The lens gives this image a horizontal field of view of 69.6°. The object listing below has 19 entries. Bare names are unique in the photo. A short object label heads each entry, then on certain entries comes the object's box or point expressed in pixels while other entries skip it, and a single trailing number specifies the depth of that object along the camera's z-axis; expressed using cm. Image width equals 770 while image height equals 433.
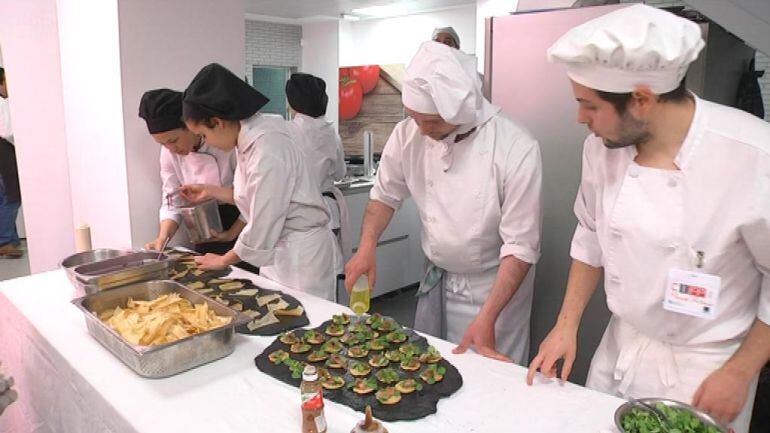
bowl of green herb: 102
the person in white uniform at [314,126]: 384
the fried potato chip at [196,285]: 205
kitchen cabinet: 428
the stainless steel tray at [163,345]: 136
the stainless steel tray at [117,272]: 186
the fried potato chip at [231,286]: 204
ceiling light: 741
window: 916
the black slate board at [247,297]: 167
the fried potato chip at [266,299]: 189
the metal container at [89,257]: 214
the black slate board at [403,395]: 120
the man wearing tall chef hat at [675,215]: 115
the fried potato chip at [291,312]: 179
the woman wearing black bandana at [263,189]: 202
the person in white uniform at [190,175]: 243
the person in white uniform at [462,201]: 166
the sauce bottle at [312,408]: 109
